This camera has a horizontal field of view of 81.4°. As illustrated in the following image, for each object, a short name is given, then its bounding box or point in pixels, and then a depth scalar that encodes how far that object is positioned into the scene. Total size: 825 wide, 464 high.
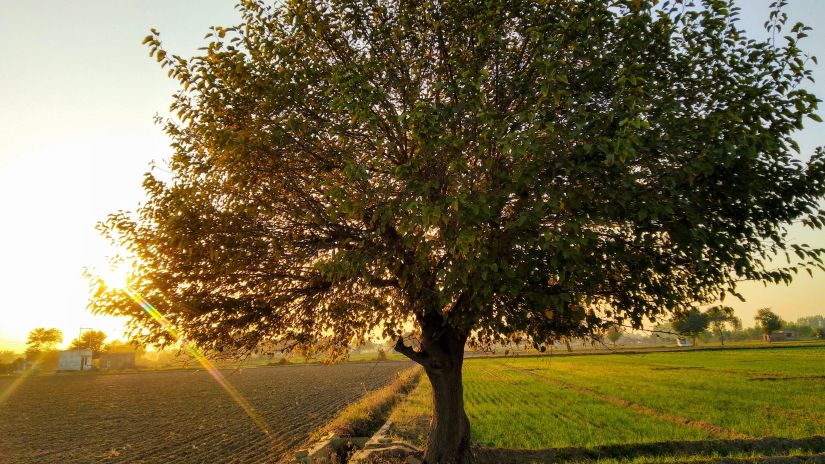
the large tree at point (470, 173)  7.07
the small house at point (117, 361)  126.06
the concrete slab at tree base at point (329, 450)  14.91
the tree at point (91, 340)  160.38
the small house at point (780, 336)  157.77
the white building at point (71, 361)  114.94
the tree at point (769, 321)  165.62
